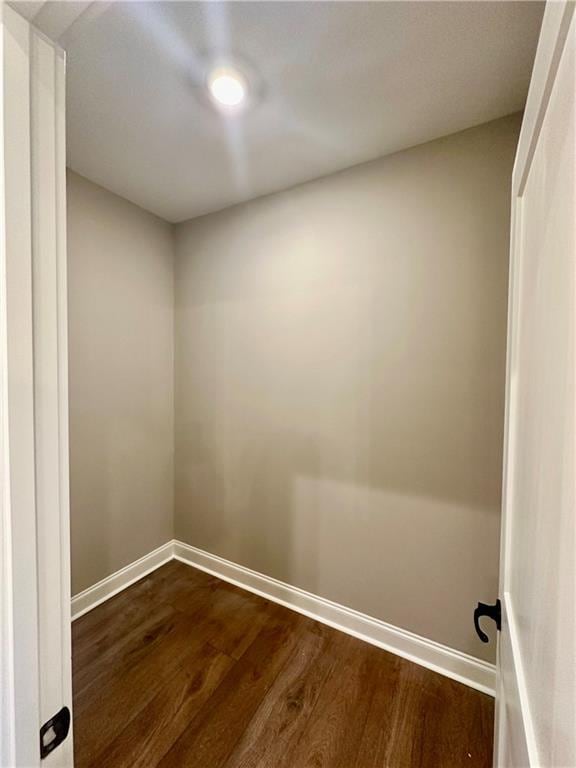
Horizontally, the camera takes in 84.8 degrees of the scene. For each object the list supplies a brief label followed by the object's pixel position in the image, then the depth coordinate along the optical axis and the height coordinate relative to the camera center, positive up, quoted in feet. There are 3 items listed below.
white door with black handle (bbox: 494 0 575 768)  1.52 -0.29
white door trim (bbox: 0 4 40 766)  1.58 -0.21
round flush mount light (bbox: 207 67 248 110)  3.85 +3.67
